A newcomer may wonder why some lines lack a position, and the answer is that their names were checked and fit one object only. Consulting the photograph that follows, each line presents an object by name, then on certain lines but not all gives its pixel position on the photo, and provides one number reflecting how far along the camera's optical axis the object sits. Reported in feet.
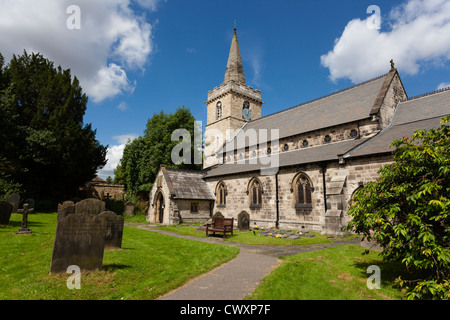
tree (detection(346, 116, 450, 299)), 15.39
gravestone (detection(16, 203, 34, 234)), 38.67
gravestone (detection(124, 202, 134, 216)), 96.70
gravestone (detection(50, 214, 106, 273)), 20.62
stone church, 49.19
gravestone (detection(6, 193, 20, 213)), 61.21
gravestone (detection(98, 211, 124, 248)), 32.50
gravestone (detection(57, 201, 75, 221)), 31.81
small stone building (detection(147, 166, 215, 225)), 71.46
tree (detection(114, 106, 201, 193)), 104.78
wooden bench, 47.98
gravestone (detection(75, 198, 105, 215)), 38.24
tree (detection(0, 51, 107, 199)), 74.02
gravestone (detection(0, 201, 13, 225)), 44.50
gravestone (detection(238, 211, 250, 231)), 57.77
